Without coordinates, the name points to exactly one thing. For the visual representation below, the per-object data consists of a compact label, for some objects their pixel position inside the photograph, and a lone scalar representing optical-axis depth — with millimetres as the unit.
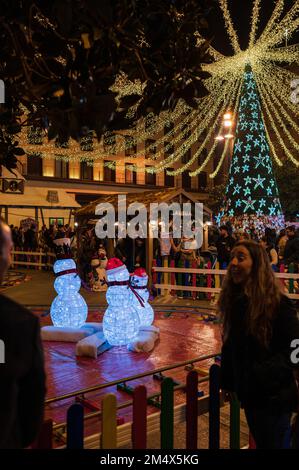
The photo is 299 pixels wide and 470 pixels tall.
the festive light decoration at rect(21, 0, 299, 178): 13328
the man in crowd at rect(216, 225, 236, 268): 10703
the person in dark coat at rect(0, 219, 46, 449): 1515
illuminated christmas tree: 17719
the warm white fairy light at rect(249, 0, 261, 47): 12552
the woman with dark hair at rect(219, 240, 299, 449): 2551
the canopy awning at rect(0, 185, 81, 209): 19609
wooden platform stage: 4673
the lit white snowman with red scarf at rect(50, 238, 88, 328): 6879
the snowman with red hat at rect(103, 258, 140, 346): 6059
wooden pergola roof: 13055
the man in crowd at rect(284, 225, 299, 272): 10445
